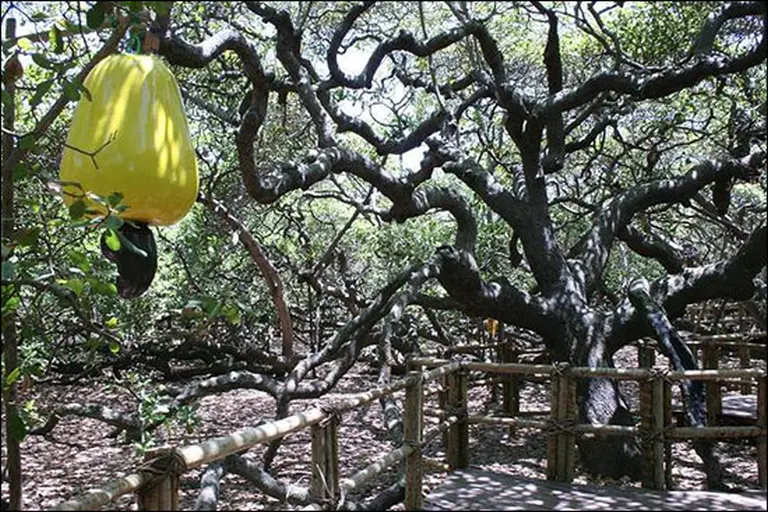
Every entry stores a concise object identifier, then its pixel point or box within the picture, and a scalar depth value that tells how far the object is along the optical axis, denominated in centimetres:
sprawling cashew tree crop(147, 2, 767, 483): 505
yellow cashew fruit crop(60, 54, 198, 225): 172
